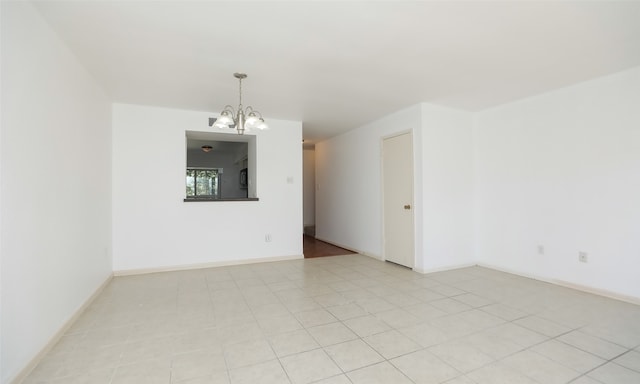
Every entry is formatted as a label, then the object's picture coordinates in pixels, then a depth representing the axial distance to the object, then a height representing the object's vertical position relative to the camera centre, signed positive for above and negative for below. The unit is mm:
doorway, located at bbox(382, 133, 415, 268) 4355 -62
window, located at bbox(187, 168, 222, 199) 8672 +439
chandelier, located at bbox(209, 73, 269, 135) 3084 +788
